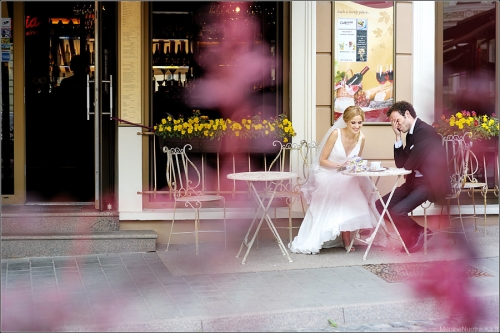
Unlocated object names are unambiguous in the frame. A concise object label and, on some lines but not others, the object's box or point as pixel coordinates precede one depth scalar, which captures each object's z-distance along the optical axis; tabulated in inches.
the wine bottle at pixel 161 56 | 308.3
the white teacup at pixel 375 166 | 262.0
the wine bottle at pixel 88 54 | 331.9
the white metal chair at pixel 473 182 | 292.8
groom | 262.4
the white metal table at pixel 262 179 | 255.0
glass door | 326.0
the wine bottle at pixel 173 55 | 313.3
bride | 267.1
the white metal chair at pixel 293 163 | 293.7
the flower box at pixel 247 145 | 296.8
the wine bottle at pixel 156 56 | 306.5
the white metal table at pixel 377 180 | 255.3
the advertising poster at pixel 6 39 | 302.7
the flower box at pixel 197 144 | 293.4
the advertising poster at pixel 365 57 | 296.5
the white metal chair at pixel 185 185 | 273.9
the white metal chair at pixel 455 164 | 279.0
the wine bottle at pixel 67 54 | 333.1
